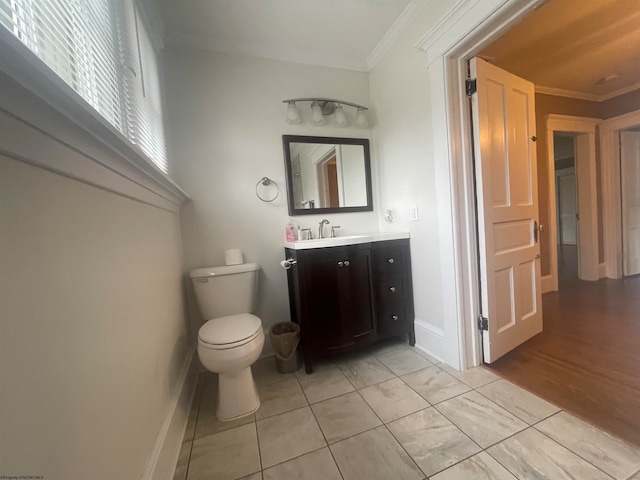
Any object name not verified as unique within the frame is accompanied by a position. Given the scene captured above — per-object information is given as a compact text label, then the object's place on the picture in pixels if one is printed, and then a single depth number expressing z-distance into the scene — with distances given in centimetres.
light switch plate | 182
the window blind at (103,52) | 56
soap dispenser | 197
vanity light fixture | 198
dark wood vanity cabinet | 167
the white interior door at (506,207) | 152
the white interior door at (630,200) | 322
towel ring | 198
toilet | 126
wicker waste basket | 172
